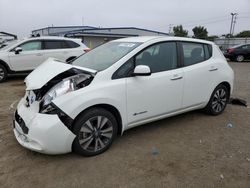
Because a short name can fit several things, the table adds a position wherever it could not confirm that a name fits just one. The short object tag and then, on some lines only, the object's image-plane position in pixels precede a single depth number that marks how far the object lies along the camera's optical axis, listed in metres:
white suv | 8.09
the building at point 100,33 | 25.30
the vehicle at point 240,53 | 17.20
